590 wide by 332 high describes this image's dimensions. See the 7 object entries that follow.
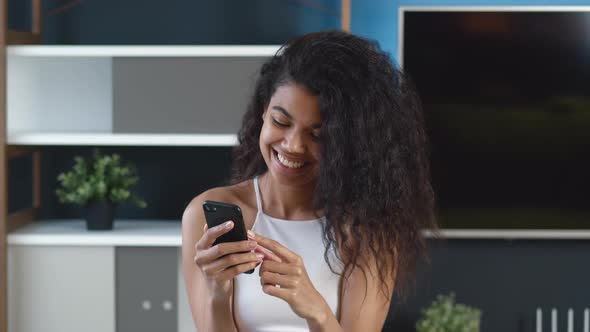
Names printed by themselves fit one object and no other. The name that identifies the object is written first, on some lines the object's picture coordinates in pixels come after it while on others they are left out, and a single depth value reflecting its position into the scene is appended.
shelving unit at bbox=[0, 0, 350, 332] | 3.01
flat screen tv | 3.22
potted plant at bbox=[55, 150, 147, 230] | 3.08
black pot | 3.10
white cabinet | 3.05
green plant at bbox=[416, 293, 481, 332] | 3.16
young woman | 1.63
